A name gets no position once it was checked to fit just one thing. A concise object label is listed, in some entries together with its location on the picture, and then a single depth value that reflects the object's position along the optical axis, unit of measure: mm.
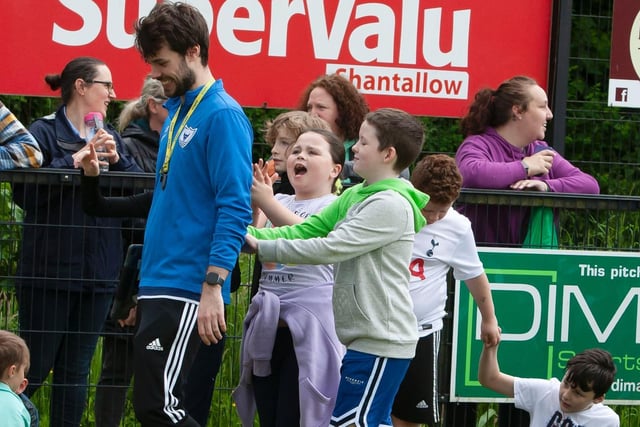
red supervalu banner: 13428
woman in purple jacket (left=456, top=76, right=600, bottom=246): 11357
